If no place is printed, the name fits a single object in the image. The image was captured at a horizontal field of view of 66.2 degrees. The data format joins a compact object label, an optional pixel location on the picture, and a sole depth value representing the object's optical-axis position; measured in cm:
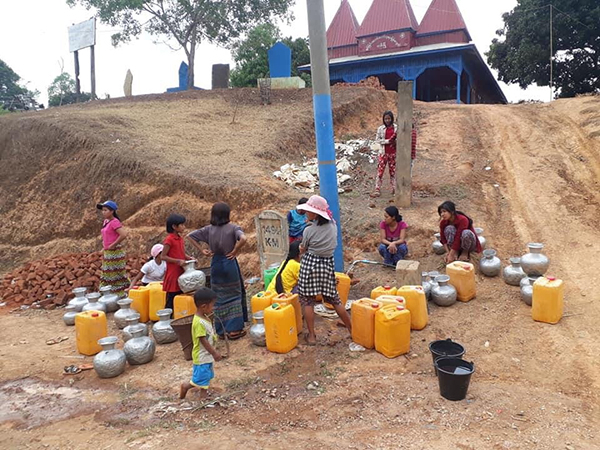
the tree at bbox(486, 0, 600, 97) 1995
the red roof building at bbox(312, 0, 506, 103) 2083
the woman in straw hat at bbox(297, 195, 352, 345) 454
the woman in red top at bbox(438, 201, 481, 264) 579
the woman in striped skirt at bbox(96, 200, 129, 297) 625
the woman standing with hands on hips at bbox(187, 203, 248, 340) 487
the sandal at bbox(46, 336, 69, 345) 578
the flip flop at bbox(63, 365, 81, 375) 477
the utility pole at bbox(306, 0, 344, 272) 576
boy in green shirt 382
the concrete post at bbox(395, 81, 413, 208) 793
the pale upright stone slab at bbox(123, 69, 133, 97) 1892
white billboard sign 1845
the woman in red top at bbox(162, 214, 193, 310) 523
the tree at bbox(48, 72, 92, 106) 3865
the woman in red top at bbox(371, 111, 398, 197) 836
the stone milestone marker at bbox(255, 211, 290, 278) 602
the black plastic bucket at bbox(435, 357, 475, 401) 344
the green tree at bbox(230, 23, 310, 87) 2577
